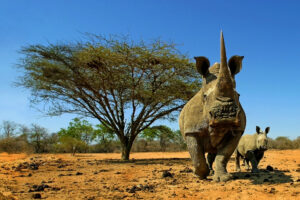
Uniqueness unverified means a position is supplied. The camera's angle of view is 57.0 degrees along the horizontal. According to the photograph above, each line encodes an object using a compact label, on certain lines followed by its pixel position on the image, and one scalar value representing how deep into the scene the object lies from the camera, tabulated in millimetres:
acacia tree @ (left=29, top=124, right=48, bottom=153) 33938
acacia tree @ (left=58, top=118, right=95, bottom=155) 36312
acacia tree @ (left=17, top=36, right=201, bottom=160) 14000
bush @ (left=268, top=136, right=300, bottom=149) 28052
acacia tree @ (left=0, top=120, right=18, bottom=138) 35188
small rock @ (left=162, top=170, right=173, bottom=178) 7168
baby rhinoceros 7819
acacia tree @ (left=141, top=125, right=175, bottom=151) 18219
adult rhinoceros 5000
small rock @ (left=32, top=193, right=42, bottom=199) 4902
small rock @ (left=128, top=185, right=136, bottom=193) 5217
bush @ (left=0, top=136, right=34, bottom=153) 24406
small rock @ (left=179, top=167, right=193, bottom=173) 8261
